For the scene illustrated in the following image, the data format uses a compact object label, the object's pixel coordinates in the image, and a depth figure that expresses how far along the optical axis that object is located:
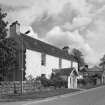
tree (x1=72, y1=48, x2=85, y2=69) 79.58
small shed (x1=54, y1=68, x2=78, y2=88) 37.25
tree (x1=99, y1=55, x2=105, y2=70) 112.94
